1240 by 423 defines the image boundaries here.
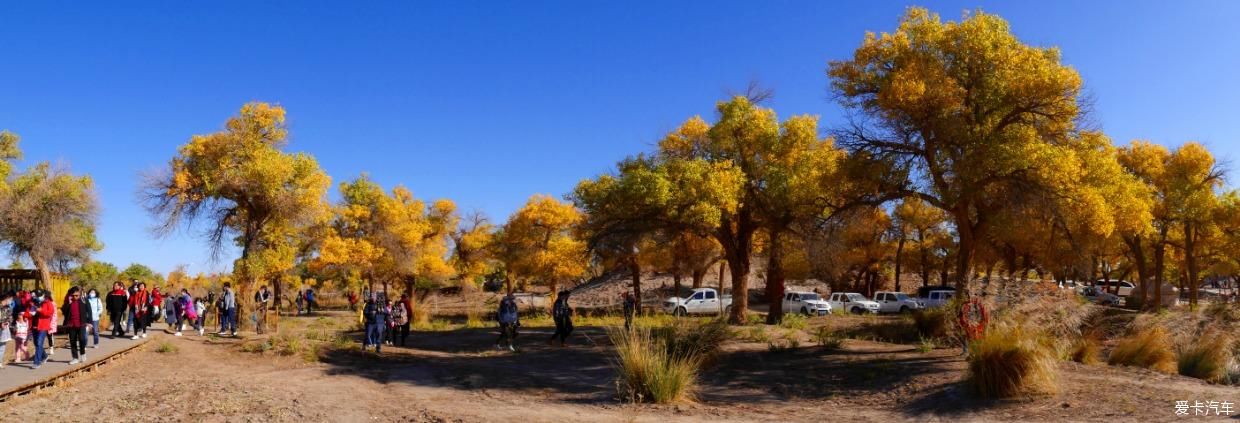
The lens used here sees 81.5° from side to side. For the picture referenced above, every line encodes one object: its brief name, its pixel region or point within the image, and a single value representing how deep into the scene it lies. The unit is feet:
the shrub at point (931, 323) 54.49
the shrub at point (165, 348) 52.54
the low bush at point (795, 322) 72.12
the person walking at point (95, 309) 49.82
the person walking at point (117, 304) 57.16
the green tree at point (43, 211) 86.58
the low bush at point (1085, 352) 40.32
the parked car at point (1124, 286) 202.51
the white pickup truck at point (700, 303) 114.21
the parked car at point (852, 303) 115.96
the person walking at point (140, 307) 59.21
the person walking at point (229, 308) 64.44
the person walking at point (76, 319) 42.06
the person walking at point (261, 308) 68.69
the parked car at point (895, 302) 120.16
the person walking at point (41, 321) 41.57
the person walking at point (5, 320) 41.27
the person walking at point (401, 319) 65.57
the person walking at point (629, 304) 82.78
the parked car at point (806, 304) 110.52
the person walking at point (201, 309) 68.12
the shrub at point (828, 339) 51.49
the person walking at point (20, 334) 41.78
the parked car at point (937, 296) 115.77
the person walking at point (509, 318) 62.39
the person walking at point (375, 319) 56.75
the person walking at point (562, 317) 63.93
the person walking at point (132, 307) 59.00
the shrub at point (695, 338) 44.65
